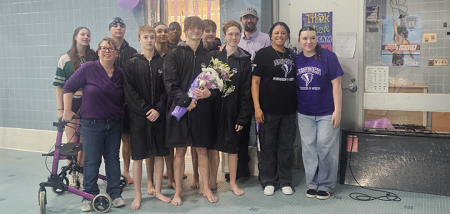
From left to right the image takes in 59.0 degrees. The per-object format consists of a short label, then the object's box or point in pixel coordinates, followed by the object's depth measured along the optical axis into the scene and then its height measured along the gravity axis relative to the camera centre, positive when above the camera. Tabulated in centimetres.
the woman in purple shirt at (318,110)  360 -26
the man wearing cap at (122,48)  400 +35
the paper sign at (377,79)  404 +2
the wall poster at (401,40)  390 +40
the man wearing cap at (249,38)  399 +44
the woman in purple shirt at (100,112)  330 -24
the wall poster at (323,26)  421 +59
